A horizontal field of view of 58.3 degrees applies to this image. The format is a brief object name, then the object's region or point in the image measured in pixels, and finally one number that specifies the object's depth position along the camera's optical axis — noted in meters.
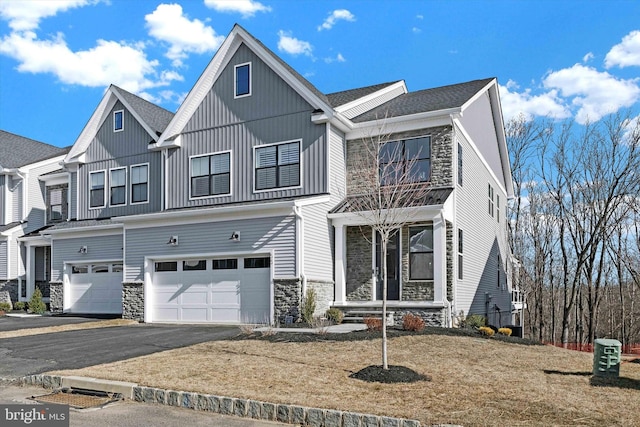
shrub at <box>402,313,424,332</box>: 15.28
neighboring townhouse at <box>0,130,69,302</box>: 26.94
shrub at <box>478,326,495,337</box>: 15.77
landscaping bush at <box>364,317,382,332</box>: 14.94
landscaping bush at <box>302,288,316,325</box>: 16.61
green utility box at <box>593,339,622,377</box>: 10.09
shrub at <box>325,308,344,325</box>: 17.55
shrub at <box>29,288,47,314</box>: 24.28
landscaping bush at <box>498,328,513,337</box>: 17.53
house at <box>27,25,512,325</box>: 17.80
